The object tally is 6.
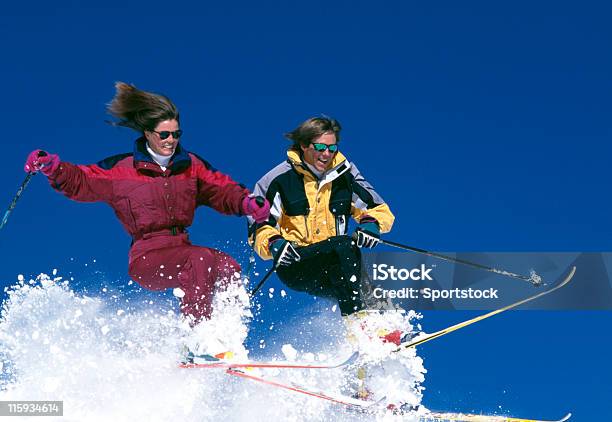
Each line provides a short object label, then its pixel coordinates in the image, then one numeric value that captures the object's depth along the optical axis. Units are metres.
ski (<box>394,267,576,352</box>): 15.25
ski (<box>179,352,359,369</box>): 13.46
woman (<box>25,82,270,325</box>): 13.20
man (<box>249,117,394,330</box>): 14.64
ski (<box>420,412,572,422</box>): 15.59
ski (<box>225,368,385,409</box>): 15.04
